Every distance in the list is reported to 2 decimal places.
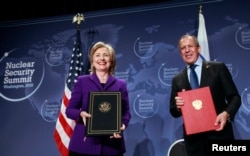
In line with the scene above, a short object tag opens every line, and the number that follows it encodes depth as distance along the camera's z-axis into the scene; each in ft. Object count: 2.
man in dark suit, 8.95
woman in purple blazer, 8.67
